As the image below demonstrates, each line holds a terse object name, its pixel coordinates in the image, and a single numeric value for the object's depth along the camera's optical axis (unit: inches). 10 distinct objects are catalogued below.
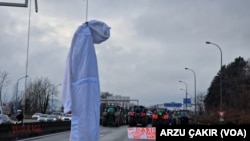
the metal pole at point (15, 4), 630.5
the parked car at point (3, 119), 1537.8
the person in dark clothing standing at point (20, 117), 1488.7
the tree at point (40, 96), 5128.0
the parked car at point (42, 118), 2808.1
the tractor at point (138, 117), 2075.5
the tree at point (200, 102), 5246.1
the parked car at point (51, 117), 2868.6
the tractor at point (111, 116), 2361.0
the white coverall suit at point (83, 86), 192.7
